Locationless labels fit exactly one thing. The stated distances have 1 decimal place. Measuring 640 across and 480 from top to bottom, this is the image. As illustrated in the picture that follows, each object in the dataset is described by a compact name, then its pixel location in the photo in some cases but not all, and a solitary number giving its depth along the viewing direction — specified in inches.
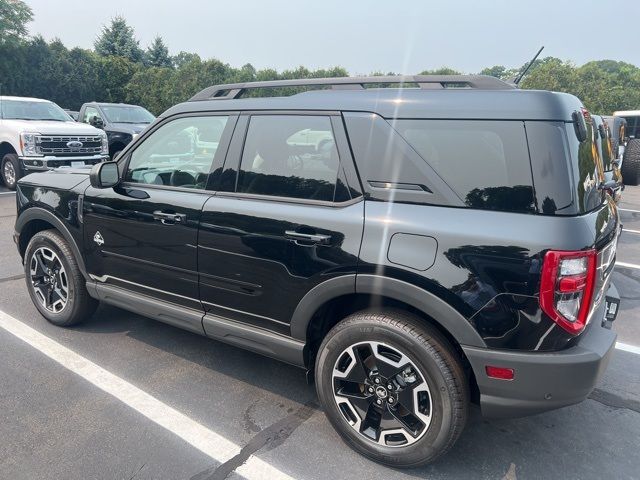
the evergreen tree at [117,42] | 1791.3
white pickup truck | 389.4
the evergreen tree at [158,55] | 1951.3
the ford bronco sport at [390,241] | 81.7
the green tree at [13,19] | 1053.2
